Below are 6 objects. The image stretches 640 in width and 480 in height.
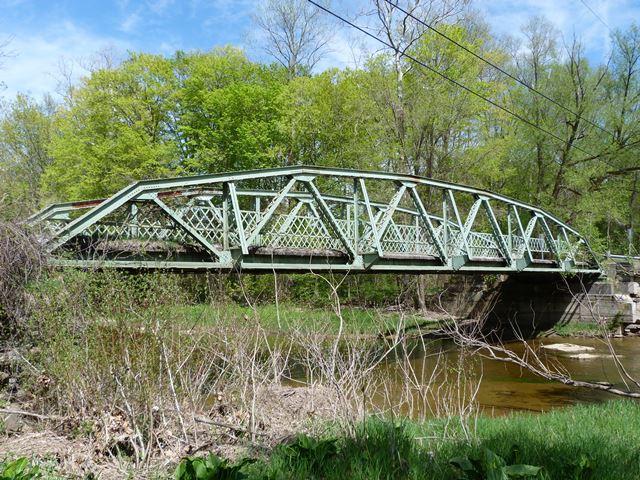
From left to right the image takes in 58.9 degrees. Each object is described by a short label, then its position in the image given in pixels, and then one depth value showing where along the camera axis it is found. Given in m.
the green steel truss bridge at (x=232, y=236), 9.34
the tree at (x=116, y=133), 30.12
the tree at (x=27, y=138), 36.56
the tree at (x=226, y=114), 30.98
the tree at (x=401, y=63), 25.14
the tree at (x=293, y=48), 36.25
